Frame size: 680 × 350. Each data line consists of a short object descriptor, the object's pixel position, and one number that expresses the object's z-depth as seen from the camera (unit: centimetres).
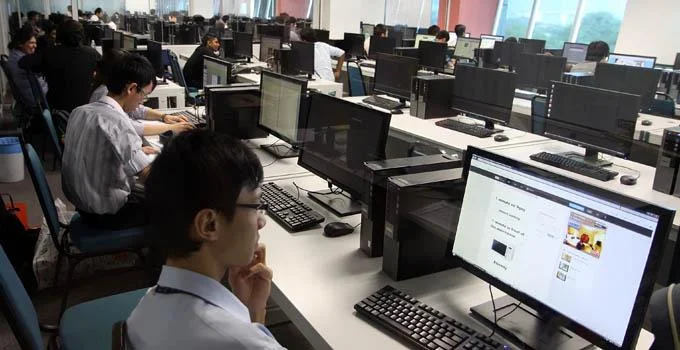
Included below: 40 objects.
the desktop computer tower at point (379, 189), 166
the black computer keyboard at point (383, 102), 450
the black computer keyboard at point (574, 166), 290
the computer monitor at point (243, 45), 702
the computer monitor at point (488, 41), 881
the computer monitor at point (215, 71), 379
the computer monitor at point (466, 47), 833
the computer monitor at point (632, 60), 579
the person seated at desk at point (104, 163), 230
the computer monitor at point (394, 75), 433
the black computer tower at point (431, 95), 406
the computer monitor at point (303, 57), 580
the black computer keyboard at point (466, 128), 370
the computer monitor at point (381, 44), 830
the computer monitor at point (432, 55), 716
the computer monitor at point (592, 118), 297
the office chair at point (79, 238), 220
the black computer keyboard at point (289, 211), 196
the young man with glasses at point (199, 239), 92
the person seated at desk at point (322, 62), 624
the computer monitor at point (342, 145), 196
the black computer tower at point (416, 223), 156
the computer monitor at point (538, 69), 554
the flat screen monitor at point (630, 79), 441
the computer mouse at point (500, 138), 358
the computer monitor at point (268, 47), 667
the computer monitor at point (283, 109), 256
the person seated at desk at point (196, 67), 582
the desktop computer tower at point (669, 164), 257
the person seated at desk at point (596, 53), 609
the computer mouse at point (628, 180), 281
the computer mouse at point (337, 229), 190
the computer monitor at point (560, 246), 107
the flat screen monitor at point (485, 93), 360
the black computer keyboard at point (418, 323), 127
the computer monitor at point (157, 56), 532
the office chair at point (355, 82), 551
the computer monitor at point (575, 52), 750
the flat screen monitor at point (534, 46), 771
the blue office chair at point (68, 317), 135
